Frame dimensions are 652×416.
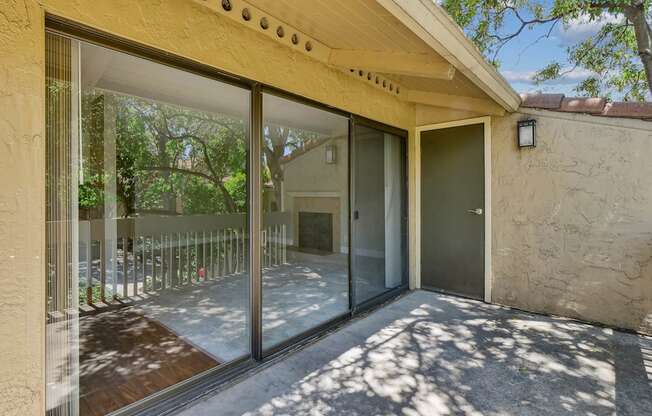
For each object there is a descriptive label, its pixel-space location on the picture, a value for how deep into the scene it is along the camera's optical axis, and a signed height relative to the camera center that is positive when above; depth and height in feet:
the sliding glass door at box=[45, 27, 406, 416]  6.59 -0.49
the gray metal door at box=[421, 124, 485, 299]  15.47 -0.17
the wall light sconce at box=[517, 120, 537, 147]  13.85 +2.87
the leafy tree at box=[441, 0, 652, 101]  18.51 +10.00
